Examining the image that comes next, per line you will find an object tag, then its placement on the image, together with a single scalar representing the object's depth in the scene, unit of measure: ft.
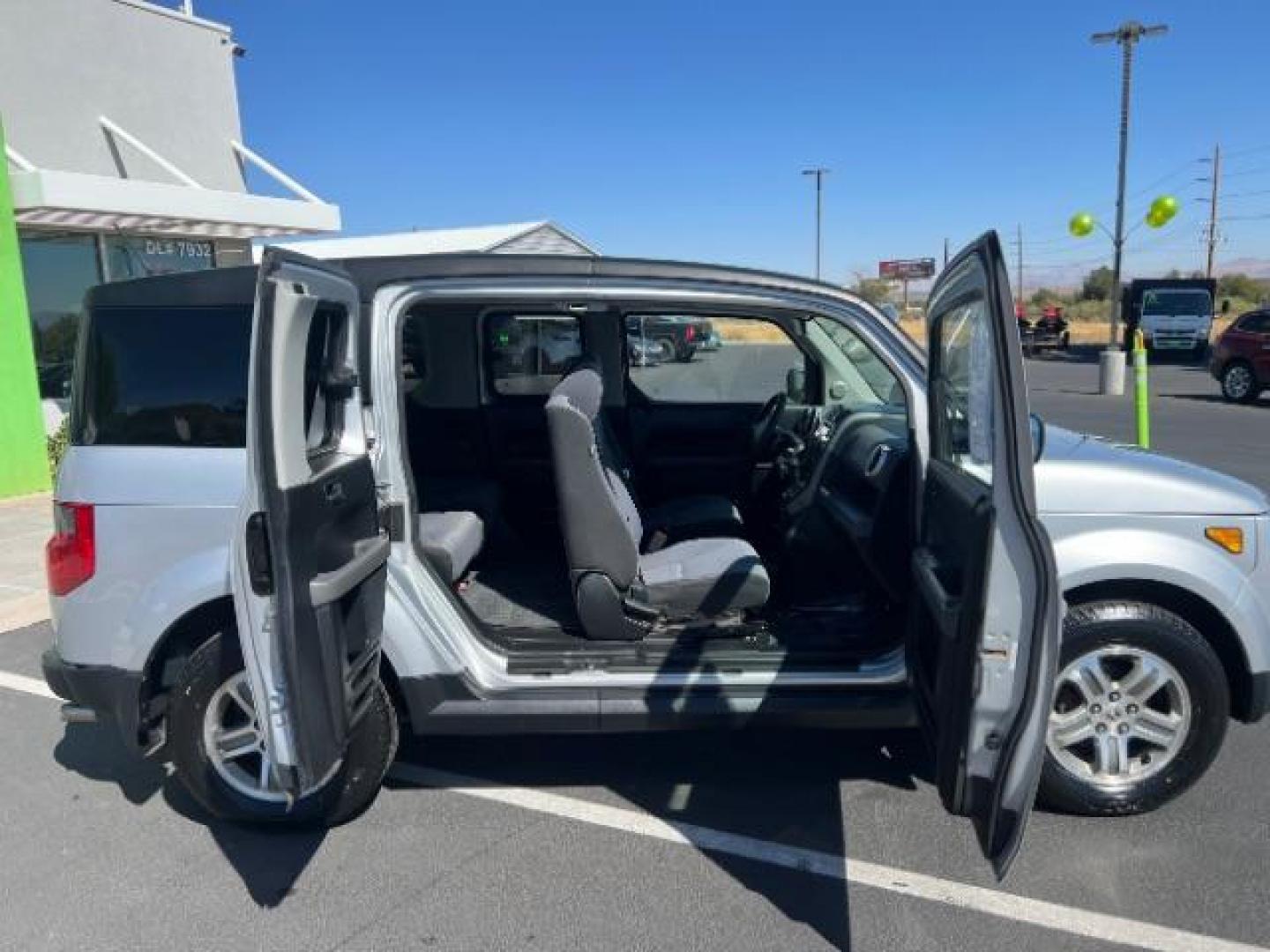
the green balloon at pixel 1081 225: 61.00
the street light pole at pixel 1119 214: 60.49
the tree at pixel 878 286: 159.79
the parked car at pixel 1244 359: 51.83
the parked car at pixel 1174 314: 88.28
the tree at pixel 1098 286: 214.69
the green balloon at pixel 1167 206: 57.57
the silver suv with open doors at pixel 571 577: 9.49
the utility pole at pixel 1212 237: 149.89
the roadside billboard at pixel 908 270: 189.17
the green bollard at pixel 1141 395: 22.53
